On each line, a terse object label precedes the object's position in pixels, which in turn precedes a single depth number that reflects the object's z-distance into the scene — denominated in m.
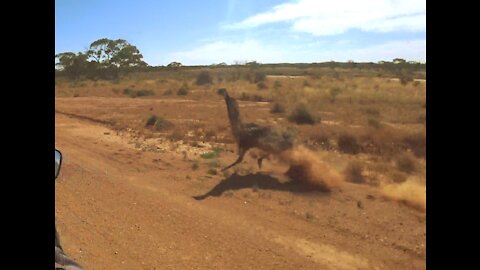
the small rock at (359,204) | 8.19
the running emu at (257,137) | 10.60
